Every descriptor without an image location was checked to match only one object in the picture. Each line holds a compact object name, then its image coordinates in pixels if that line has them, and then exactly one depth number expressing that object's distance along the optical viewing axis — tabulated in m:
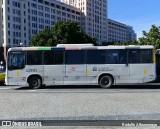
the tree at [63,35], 32.11
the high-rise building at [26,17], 60.22
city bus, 11.67
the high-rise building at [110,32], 105.08
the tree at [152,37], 24.96
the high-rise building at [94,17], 88.87
